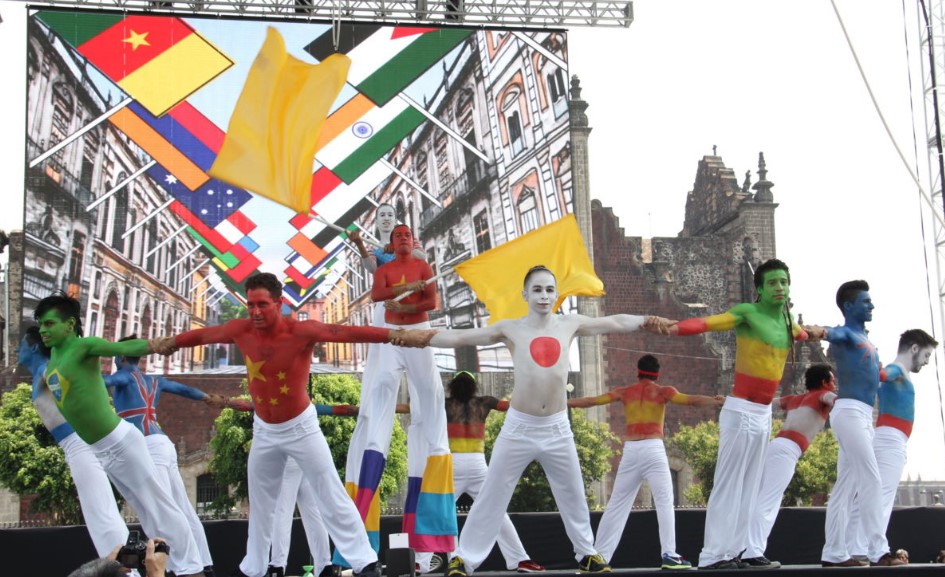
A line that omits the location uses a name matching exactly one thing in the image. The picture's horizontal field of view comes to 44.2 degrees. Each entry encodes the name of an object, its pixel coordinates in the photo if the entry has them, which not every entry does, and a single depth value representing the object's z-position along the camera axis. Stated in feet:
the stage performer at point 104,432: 26.23
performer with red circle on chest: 26.35
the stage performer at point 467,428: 35.04
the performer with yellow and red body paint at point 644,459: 34.19
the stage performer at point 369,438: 29.27
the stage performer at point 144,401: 32.27
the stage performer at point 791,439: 29.81
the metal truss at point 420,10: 71.77
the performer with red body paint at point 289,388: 25.43
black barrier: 37.27
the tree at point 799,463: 94.12
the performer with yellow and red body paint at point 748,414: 27.73
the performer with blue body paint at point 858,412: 29.63
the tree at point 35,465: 81.87
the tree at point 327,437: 80.74
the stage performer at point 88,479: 27.07
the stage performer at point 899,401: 31.71
